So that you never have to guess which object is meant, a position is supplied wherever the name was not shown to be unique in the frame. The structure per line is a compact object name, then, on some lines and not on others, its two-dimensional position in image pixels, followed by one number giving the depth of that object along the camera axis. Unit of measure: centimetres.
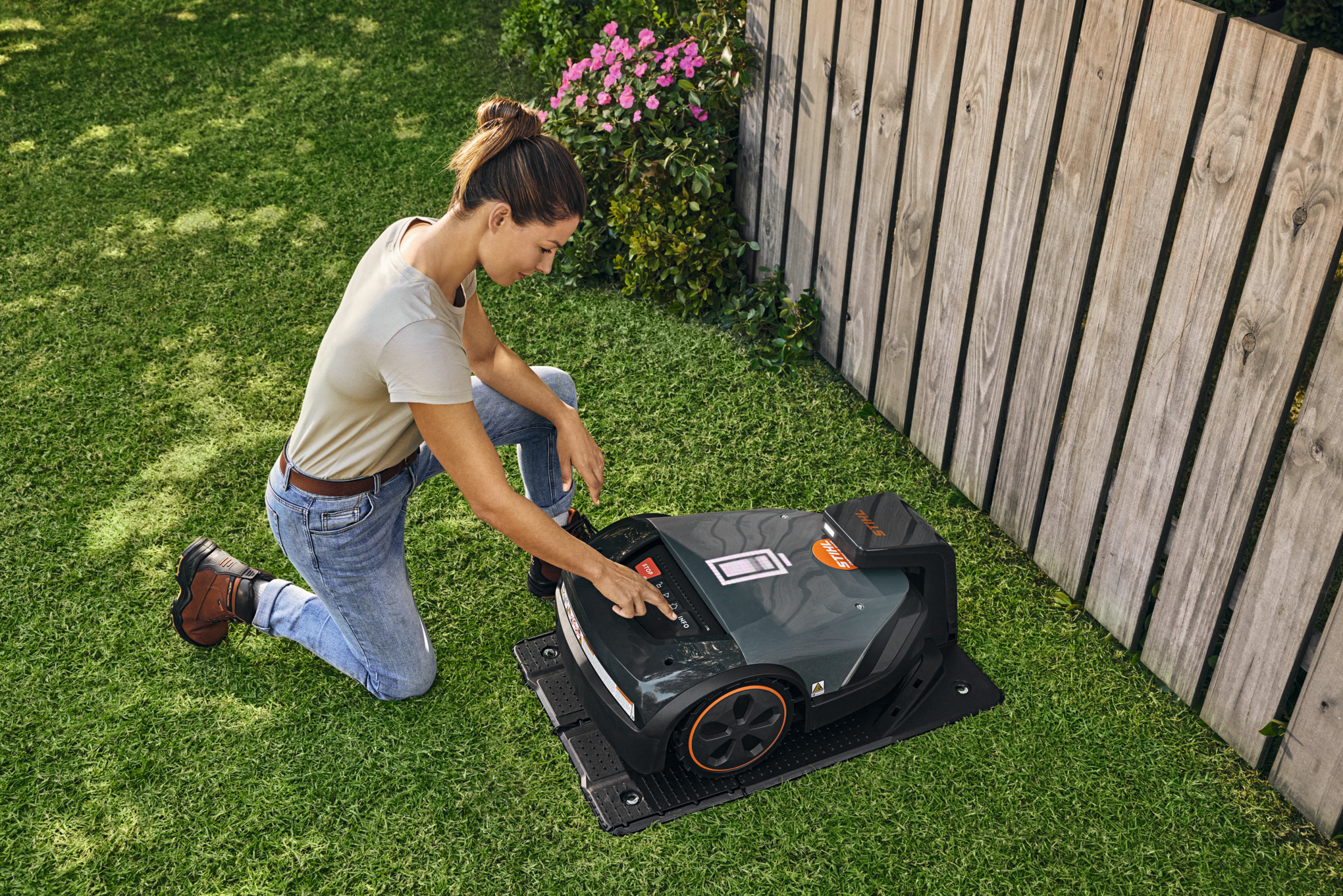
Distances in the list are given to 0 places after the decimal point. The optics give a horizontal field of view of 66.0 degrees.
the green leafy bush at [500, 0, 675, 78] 457
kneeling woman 222
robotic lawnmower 237
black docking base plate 251
